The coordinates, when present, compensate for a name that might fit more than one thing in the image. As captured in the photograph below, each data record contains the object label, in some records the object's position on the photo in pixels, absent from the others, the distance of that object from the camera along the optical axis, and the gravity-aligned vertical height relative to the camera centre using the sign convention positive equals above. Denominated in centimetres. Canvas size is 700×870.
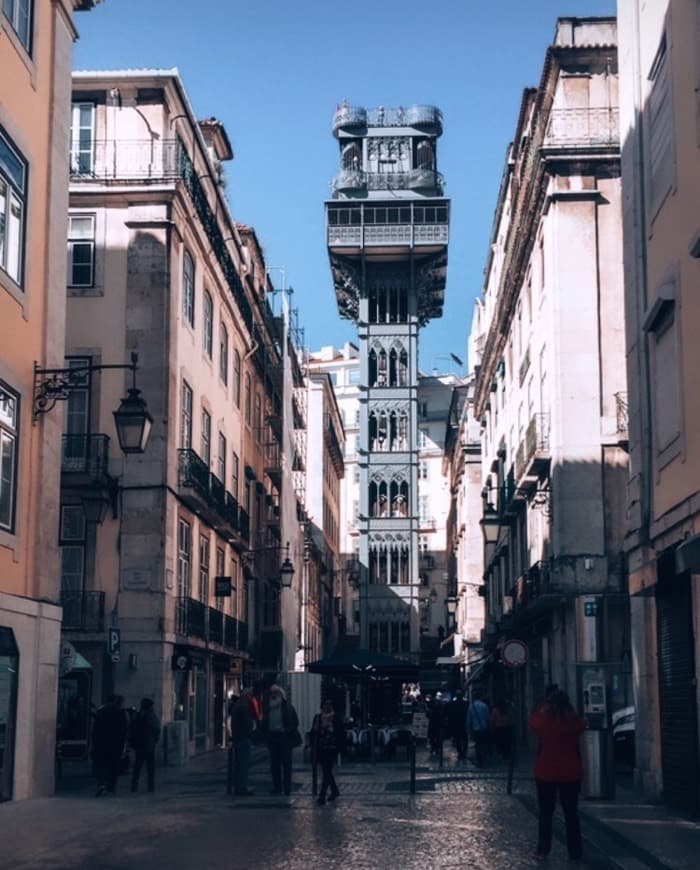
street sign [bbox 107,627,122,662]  2197 +91
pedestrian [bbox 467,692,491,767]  3066 -49
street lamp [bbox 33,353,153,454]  1802 +354
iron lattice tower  7844 +2239
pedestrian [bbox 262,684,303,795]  2091 -42
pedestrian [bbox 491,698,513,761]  2855 -40
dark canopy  3216 +84
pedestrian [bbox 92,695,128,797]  2066 -51
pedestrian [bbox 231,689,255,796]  2070 -54
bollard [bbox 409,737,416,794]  2116 -87
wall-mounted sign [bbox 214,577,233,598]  3781 +302
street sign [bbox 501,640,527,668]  2452 +85
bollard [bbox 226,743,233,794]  2089 -106
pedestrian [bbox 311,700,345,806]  1928 -54
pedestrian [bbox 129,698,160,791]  2178 -50
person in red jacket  1265 -52
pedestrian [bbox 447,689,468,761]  3381 -45
